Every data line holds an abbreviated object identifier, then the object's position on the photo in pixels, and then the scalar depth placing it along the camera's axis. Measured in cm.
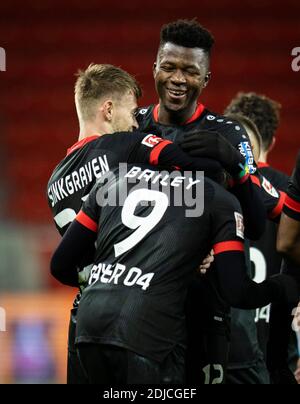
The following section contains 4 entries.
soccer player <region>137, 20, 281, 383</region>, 665
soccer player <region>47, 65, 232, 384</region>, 623
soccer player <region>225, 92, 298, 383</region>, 898
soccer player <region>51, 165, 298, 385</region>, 563
